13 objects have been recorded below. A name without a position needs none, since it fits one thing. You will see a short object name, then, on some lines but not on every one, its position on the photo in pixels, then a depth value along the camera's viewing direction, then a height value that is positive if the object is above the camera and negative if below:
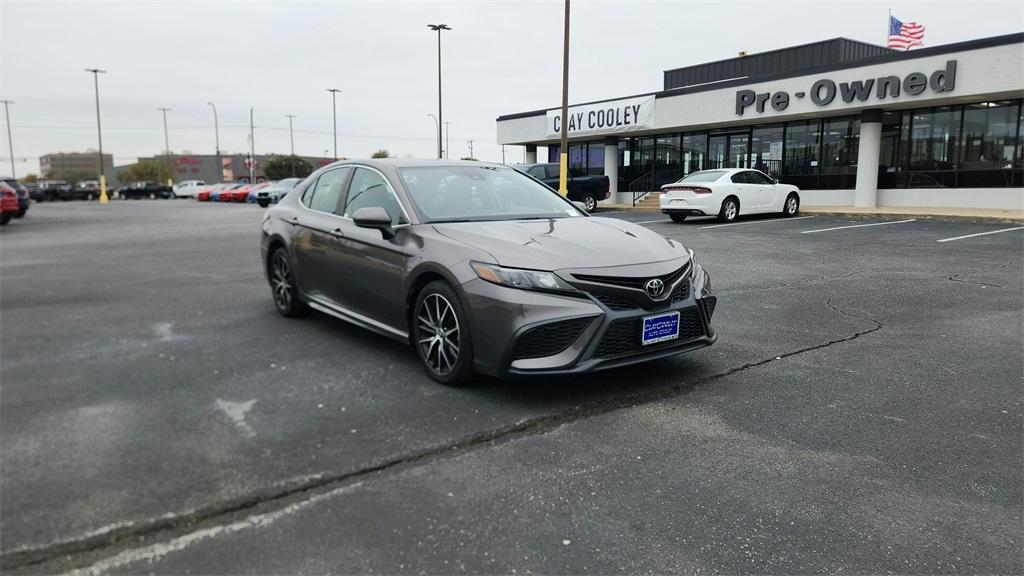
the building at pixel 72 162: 163.90 +7.13
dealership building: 20.05 +2.46
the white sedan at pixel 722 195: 18.16 +0.04
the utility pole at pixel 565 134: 20.62 +1.80
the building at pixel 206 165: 129.75 +5.20
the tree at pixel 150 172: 109.14 +3.34
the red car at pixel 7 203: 21.50 -0.33
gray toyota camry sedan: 4.23 -0.51
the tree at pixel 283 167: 101.81 +3.79
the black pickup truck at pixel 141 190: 62.34 +0.25
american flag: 24.83 +5.66
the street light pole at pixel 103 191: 52.55 +0.12
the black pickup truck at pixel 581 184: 23.27 +0.38
